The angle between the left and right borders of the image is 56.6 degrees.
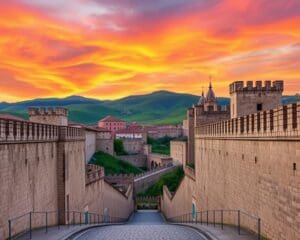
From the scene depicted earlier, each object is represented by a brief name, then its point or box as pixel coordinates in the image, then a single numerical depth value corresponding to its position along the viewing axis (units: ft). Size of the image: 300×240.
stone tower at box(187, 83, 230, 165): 129.32
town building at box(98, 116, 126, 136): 385.45
